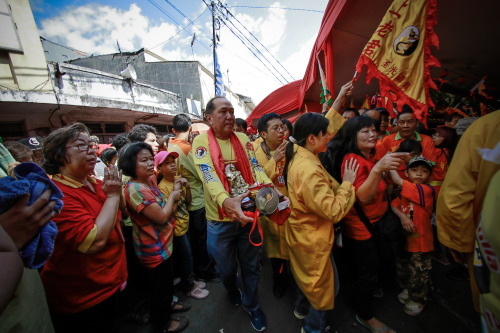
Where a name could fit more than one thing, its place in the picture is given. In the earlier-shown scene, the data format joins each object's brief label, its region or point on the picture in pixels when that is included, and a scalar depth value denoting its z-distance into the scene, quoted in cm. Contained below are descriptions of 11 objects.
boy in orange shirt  192
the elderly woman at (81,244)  121
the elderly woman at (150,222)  166
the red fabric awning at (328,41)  249
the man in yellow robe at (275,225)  228
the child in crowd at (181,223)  227
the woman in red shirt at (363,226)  173
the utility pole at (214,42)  948
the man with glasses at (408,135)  268
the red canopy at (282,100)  692
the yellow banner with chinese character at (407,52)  188
